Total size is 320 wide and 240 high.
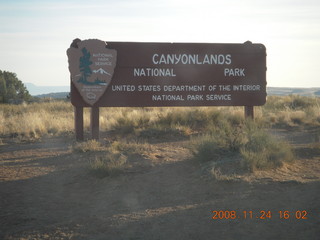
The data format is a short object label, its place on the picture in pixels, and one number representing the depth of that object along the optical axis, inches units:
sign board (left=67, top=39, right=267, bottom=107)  475.8
